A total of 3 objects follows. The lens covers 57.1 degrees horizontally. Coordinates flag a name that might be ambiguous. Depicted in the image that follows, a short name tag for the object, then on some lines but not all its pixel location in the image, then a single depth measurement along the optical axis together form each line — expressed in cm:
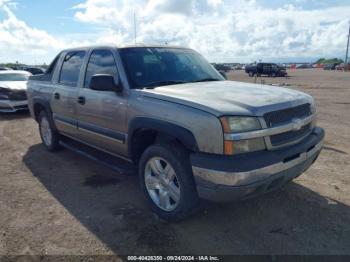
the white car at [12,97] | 1072
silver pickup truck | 291
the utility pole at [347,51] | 8077
